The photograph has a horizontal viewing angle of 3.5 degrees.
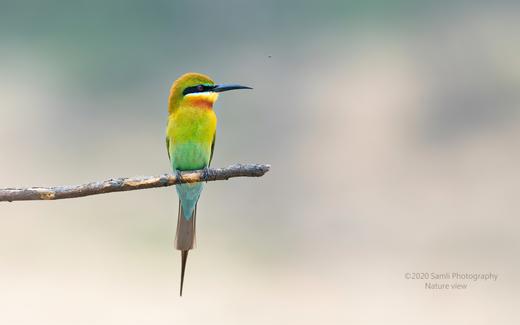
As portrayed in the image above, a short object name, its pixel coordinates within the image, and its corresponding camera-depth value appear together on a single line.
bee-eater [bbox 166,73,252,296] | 9.04
